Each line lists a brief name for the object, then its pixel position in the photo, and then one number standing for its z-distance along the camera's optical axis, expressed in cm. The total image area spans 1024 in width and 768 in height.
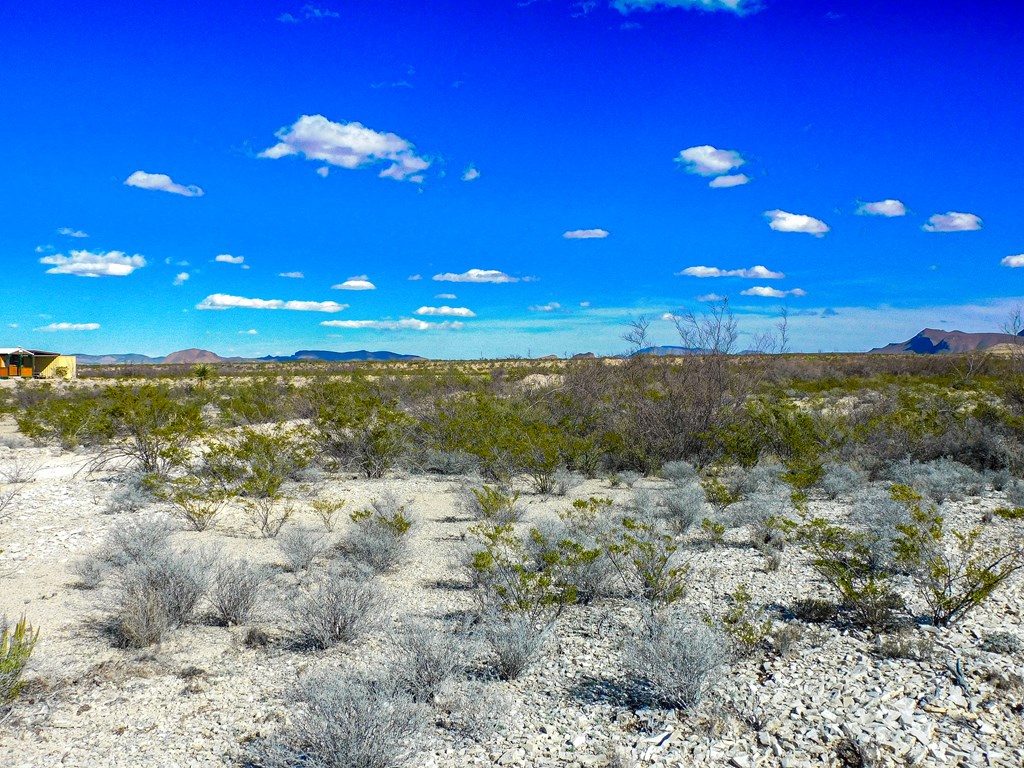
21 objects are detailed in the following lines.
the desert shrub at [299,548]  793
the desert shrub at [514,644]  514
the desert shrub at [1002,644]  508
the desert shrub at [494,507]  996
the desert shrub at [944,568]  568
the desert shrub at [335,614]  576
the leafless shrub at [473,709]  435
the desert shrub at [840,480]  1148
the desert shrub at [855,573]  577
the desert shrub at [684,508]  940
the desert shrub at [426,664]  478
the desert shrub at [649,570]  664
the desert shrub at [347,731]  383
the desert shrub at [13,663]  428
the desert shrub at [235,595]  627
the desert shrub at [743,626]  525
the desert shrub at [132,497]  1069
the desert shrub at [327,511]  975
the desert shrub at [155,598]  575
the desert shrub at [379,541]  802
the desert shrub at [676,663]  452
